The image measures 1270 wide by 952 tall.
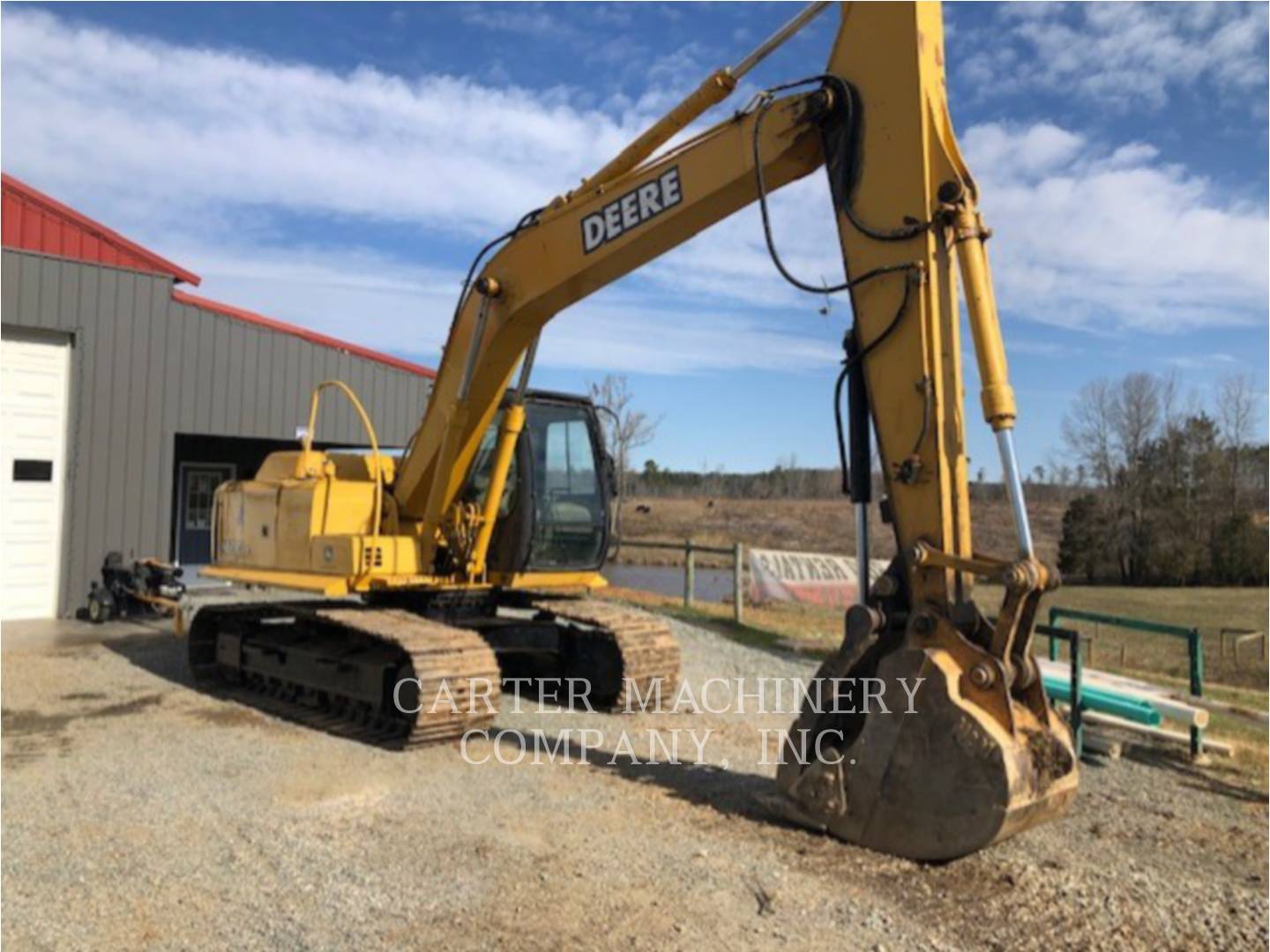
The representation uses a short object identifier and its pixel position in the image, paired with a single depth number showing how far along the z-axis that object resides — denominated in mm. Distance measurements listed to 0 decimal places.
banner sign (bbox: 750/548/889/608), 15641
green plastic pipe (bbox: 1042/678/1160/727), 6977
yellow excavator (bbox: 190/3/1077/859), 4285
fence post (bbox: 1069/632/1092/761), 6746
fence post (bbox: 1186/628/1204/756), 7379
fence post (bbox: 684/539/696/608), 14859
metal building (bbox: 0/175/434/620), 12398
